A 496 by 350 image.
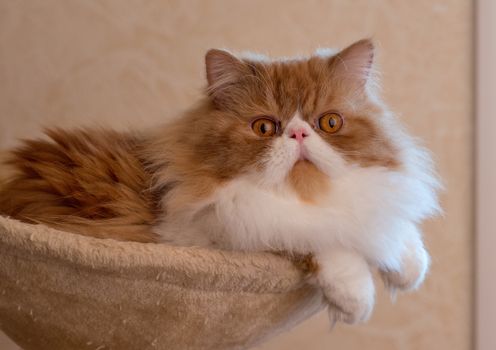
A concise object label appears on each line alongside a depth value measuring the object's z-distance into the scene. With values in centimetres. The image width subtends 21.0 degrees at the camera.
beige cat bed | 87
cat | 94
